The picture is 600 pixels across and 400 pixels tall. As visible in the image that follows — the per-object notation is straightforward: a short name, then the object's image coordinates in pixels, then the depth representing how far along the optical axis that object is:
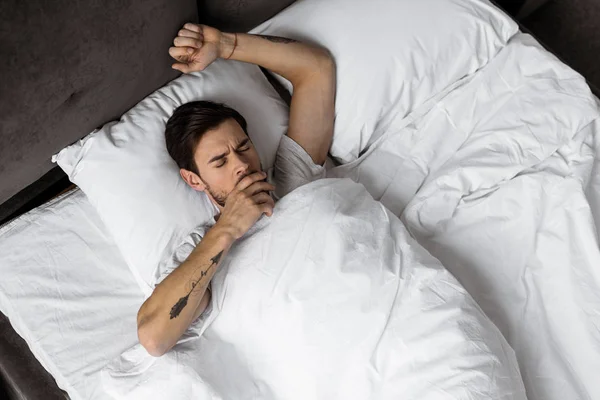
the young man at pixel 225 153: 1.02
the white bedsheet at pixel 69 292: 1.09
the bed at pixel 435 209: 1.07
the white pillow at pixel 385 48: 1.33
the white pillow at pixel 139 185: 1.15
